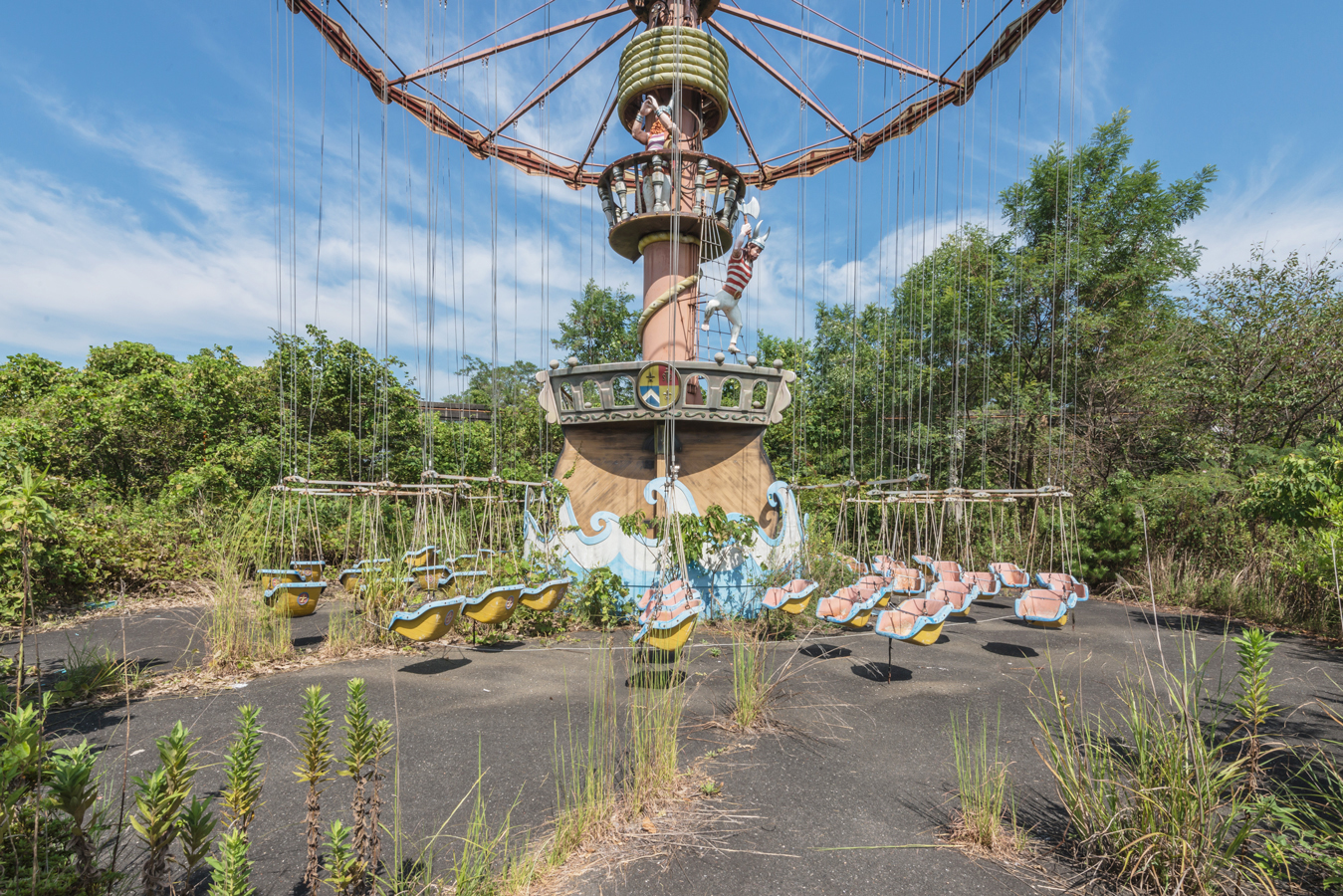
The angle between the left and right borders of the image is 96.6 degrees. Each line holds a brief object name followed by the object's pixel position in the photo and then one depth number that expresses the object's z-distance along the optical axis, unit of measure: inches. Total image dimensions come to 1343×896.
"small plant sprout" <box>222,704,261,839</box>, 65.2
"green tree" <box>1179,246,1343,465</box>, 386.3
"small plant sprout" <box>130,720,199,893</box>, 59.2
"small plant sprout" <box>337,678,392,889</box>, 72.1
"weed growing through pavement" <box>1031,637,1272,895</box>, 95.3
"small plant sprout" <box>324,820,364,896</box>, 67.5
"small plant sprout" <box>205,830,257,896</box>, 60.1
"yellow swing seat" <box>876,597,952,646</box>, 216.7
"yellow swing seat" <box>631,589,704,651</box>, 193.8
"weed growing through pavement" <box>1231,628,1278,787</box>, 104.7
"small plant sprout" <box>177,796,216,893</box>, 59.2
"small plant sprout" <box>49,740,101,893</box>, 56.9
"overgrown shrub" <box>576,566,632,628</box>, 300.8
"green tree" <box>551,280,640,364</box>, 939.3
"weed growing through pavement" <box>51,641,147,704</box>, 181.0
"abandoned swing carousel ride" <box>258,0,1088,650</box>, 260.5
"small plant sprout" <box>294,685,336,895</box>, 70.6
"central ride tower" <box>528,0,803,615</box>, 316.8
